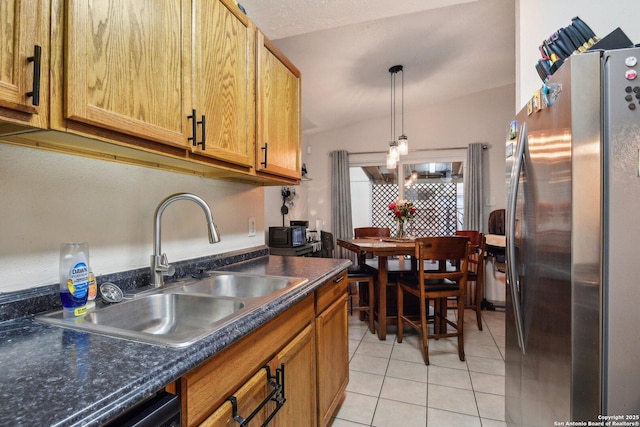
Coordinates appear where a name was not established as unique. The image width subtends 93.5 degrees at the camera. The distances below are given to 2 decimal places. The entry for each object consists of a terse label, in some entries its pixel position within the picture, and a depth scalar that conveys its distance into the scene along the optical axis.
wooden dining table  2.61
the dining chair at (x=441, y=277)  2.35
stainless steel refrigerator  0.89
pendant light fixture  3.29
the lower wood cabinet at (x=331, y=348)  1.40
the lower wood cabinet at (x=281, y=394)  0.80
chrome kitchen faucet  1.22
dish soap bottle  0.86
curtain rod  4.48
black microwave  2.98
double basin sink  0.75
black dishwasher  0.52
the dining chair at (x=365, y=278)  2.88
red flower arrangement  3.24
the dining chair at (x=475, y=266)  2.95
